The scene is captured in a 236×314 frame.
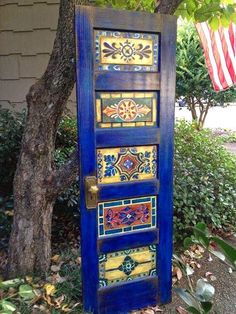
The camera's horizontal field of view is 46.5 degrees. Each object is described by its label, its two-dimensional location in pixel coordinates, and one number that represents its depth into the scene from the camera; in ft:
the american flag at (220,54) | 11.72
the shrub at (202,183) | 8.61
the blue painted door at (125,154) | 5.15
